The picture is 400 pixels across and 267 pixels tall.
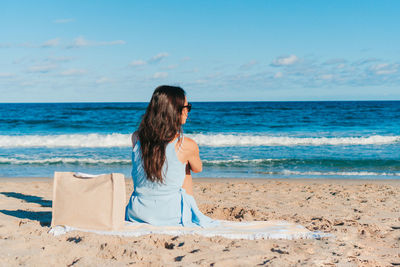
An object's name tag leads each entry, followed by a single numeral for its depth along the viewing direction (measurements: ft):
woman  10.32
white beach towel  10.69
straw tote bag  10.12
